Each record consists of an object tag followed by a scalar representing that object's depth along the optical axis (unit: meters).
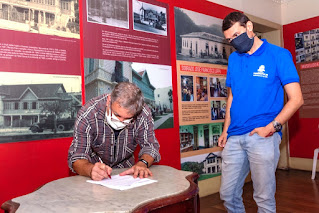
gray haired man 1.81
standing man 2.04
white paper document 1.51
